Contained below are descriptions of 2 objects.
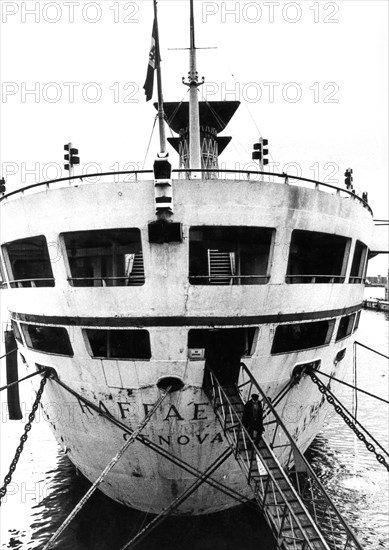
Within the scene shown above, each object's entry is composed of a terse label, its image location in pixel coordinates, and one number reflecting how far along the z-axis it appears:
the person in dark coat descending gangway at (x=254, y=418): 8.84
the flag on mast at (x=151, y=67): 10.71
